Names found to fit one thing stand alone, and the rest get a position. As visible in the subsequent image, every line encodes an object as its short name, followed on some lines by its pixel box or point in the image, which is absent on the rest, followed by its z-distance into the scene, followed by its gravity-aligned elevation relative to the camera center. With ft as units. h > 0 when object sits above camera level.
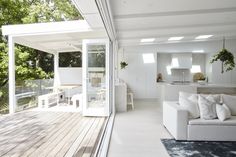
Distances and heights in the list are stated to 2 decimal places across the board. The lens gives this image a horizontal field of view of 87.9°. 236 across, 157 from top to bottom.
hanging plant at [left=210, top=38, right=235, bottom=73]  12.06 +2.06
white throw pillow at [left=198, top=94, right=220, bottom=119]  7.80 -1.88
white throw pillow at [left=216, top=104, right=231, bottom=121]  7.63 -2.18
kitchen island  12.58 -1.17
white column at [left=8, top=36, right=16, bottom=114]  12.26 +0.73
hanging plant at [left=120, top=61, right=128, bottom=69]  17.00 +1.98
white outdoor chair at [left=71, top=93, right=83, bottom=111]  14.32 -2.44
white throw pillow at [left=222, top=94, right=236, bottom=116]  8.41 -1.68
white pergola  11.19 +4.39
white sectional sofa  7.52 -3.15
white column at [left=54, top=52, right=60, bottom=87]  18.64 +1.30
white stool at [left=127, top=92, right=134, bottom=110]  14.55 -2.65
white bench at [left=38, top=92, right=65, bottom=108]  14.56 -2.60
